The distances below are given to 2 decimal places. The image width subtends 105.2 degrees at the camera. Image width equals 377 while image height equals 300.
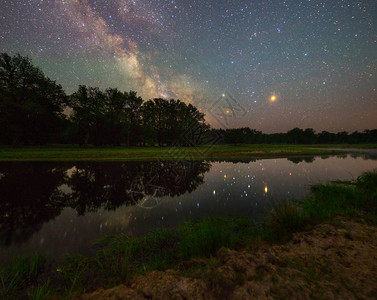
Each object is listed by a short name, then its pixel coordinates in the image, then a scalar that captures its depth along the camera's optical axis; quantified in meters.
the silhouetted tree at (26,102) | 39.28
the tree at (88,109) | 52.06
